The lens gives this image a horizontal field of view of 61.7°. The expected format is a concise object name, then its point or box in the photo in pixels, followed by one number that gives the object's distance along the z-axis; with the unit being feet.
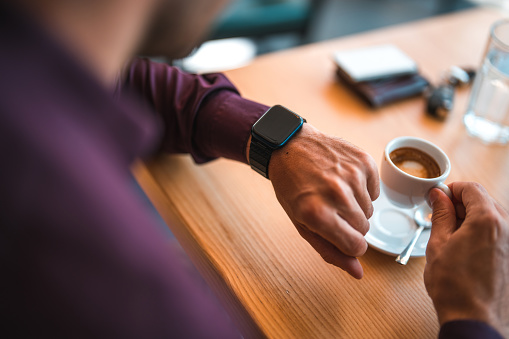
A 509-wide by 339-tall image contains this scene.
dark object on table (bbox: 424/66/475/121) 3.06
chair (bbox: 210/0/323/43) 5.47
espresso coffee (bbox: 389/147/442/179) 2.28
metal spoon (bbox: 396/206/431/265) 2.13
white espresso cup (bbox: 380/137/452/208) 2.10
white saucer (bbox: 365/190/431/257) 2.19
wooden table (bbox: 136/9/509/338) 1.95
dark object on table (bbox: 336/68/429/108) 3.13
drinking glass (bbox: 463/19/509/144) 2.80
